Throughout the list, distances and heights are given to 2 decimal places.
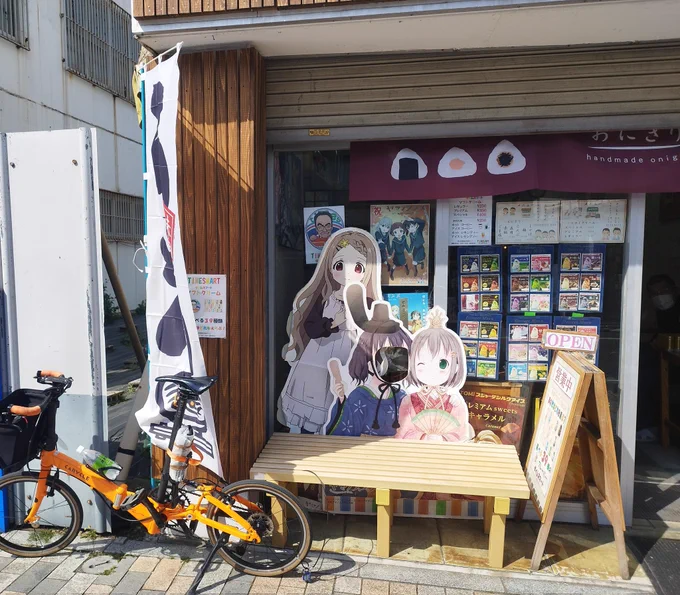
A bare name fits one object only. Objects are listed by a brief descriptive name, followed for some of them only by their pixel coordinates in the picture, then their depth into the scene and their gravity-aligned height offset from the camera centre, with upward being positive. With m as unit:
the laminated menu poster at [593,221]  3.77 +0.41
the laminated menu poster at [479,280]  3.95 -0.07
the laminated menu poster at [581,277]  3.85 -0.04
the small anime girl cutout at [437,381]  3.95 -0.91
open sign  3.52 -0.51
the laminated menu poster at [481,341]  3.97 -0.57
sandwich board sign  3.08 -1.18
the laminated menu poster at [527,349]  3.94 -0.64
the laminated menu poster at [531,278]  3.91 -0.05
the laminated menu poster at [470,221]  3.87 +0.41
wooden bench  3.23 -1.40
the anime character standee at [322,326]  3.99 -0.47
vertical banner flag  3.05 -0.13
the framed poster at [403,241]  3.94 +0.25
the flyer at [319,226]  4.00 +0.37
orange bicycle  3.03 -1.52
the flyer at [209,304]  3.55 -0.25
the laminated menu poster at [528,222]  3.85 +0.40
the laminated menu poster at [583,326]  3.86 -0.44
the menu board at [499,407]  3.97 -1.12
